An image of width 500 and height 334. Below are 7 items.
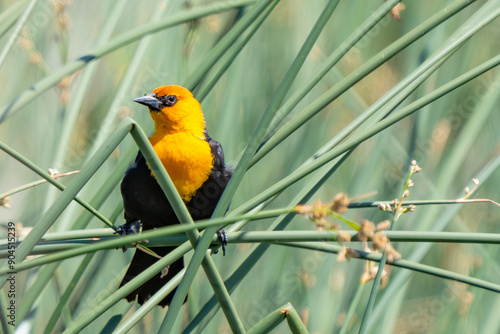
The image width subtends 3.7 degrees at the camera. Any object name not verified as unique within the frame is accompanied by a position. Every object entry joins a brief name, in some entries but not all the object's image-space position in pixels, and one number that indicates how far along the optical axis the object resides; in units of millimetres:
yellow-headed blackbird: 5803
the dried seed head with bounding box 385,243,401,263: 4853
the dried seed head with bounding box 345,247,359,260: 5170
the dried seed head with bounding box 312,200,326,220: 4625
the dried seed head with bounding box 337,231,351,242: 4720
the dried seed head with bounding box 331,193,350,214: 4572
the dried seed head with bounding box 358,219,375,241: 4853
